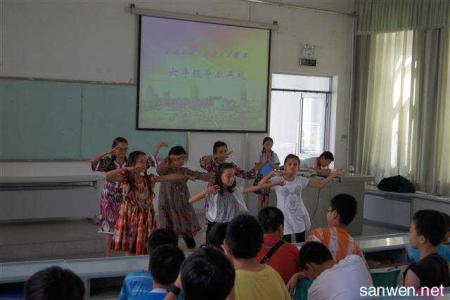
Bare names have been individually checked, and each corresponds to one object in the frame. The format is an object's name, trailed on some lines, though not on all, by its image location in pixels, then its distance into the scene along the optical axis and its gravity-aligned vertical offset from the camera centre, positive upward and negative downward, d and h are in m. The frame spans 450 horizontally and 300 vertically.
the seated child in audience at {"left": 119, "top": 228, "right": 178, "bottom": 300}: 2.19 -0.66
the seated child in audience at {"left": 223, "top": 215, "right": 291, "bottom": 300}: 1.96 -0.53
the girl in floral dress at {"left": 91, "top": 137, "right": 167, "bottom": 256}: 4.54 -0.60
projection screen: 7.19 +0.61
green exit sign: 8.45 +0.96
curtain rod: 8.02 +1.78
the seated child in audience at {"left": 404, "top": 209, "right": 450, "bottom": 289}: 2.34 -0.55
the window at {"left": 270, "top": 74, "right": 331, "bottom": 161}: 8.55 +0.17
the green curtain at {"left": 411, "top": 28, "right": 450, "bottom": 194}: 7.56 +0.25
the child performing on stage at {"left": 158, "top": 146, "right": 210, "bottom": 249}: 4.89 -0.73
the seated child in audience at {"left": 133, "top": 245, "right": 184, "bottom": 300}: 1.99 -0.53
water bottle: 8.05 -0.64
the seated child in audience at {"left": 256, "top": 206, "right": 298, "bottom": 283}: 2.50 -0.60
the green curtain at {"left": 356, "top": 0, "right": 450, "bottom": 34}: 7.61 +1.66
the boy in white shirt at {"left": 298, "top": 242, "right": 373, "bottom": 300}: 2.21 -0.62
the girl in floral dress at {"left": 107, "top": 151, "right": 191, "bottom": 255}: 4.29 -0.72
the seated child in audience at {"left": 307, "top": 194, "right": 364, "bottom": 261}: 2.75 -0.54
